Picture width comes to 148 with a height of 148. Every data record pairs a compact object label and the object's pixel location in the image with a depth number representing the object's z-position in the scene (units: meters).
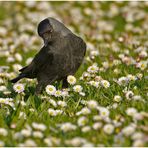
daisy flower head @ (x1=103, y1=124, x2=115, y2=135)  10.55
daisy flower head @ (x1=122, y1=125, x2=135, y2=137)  10.27
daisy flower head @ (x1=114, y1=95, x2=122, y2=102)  12.97
